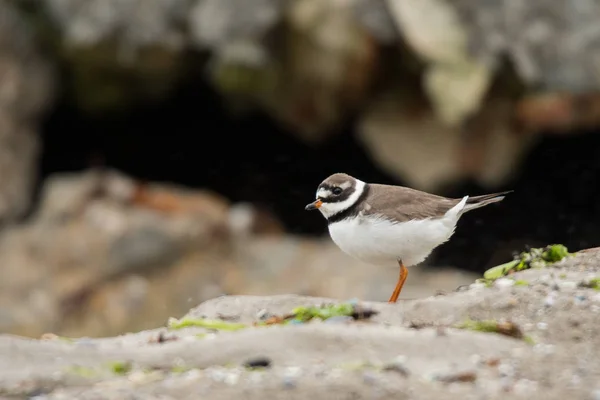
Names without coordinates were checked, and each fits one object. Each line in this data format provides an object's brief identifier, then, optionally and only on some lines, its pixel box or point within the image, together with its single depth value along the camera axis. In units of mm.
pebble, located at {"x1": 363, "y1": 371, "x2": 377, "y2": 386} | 6102
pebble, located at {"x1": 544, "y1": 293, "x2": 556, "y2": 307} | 7988
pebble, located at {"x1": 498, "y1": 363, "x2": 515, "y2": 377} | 6516
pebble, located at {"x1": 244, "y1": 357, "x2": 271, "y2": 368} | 6609
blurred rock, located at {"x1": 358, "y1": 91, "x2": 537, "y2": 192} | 19000
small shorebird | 10172
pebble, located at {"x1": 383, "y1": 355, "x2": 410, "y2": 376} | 6398
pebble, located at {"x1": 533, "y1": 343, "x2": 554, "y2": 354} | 6984
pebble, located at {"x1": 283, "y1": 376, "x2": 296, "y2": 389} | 6141
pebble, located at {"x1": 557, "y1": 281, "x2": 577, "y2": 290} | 8414
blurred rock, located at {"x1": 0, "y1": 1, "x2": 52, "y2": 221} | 21484
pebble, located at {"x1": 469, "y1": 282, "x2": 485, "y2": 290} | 9055
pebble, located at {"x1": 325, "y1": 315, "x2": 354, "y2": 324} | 7918
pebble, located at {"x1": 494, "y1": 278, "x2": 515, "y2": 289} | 8750
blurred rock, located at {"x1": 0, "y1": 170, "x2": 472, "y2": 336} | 19437
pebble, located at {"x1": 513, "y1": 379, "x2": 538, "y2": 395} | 6198
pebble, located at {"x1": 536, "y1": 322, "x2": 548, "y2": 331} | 7553
